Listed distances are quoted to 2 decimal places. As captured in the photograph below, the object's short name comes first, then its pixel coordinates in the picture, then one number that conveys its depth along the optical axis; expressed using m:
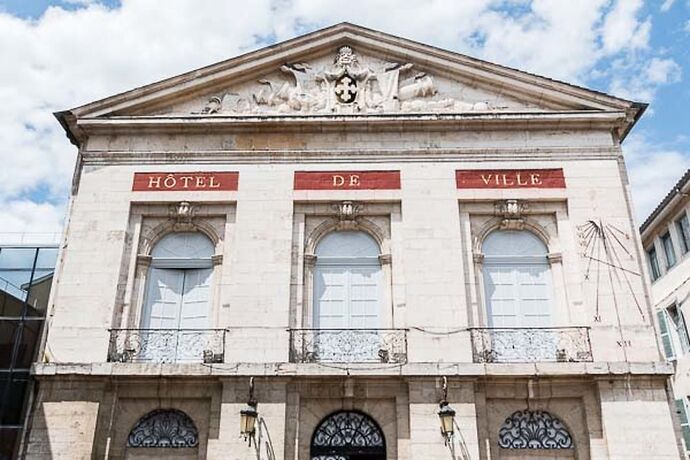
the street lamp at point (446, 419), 11.18
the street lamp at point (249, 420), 11.35
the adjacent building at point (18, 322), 12.20
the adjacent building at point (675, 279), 17.62
